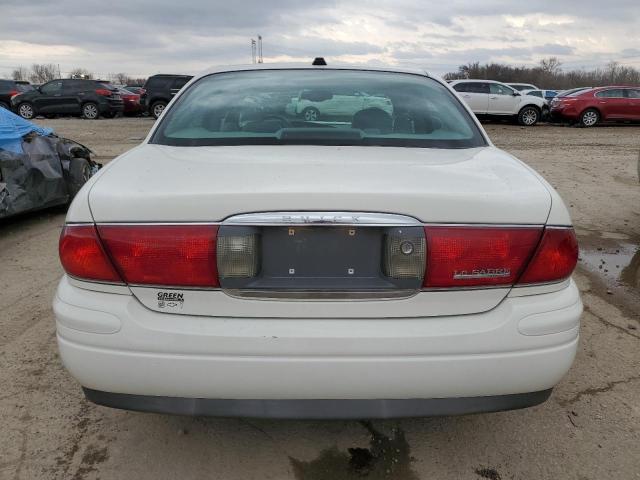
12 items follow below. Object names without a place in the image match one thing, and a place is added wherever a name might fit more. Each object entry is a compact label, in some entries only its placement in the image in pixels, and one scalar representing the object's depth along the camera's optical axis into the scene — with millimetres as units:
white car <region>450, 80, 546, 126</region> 19547
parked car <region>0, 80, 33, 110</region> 23562
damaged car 5402
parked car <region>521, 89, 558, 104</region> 23234
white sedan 1756
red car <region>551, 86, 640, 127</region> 19234
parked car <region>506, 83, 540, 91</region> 24275
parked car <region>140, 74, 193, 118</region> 21391
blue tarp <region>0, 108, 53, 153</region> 5508
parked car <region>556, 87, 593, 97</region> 20294
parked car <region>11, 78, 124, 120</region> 22391
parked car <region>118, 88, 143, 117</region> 25016
